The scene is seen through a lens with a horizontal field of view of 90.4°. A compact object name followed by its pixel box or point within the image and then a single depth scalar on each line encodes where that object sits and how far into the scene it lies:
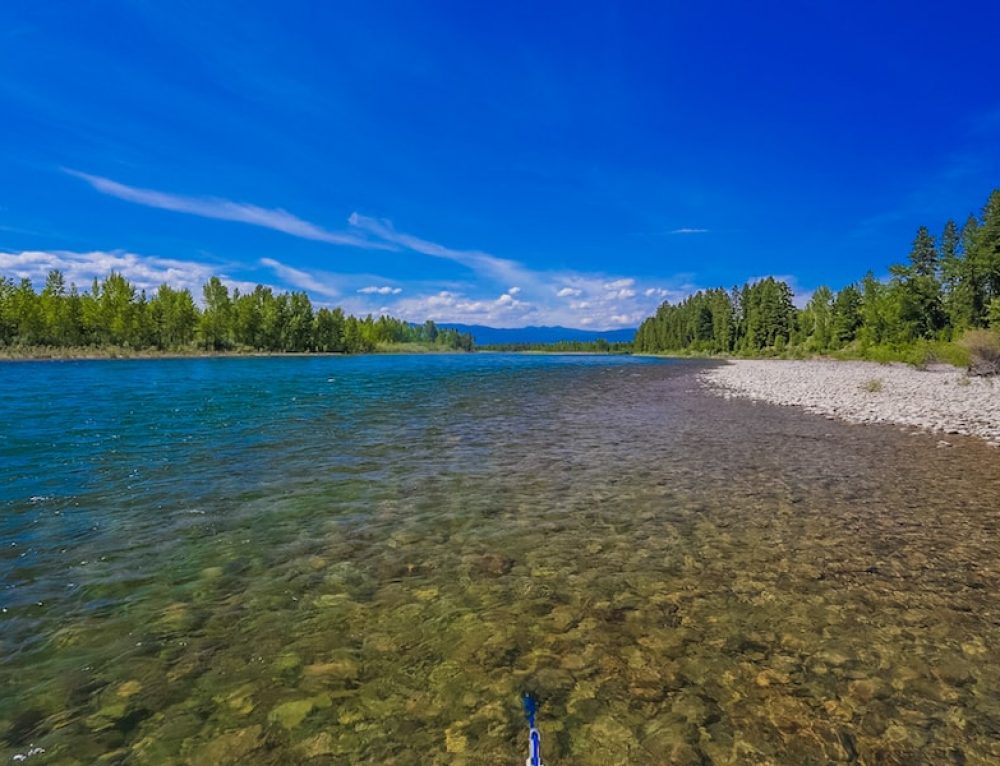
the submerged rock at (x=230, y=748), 3.67
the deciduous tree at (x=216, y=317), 124.62
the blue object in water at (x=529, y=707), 4.07
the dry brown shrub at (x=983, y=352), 38.44
